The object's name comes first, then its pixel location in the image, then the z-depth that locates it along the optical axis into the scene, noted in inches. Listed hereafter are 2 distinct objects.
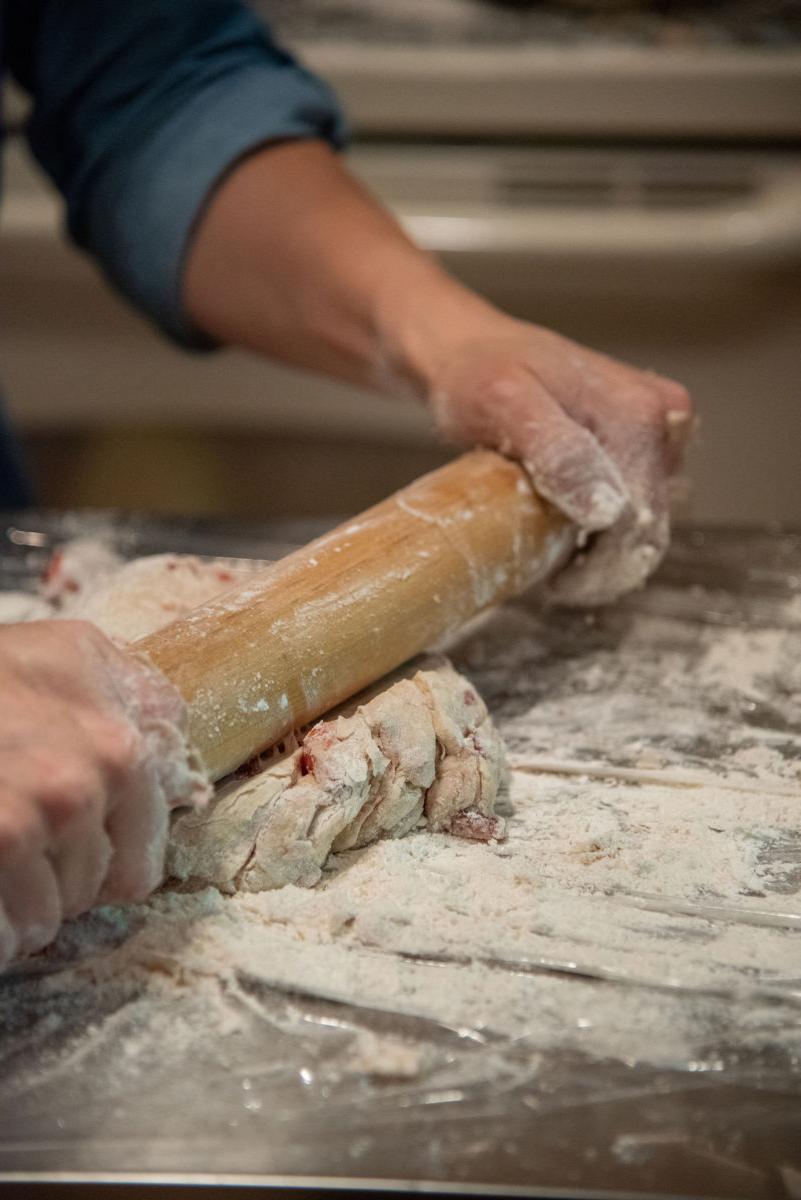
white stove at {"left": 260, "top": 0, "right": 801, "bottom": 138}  72.3
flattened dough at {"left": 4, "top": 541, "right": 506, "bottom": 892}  46.6
